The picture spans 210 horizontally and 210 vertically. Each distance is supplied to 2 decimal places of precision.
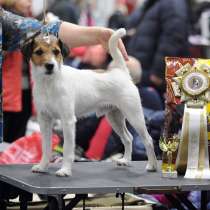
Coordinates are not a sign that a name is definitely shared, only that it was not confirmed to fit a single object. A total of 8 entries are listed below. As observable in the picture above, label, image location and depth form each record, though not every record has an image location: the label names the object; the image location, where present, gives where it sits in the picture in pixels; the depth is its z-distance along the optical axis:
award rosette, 4.77
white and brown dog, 4.57
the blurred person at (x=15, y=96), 7.64
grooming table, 4.33
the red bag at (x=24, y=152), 6.86
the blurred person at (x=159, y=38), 10.09
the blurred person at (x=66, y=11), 11.70
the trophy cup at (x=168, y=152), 4.78
